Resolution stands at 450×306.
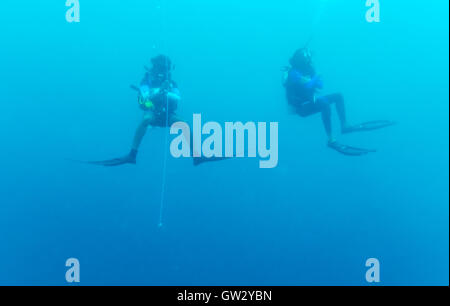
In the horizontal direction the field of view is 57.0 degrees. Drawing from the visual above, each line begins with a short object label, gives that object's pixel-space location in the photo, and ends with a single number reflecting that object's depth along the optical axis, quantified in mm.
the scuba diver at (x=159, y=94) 5789
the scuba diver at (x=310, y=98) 6223
